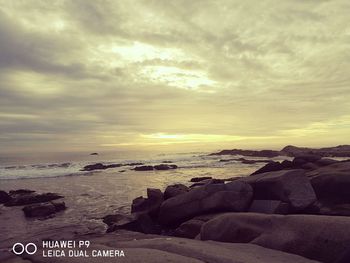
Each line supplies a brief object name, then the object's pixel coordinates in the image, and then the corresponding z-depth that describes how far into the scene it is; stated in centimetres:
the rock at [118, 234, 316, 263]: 634
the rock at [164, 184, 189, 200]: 1660
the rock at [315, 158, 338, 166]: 2269
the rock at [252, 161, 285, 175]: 2256
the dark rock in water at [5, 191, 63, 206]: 2113
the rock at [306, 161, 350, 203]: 1452
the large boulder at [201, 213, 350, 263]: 688
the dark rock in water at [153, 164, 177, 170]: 4926
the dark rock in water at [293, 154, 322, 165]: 2482
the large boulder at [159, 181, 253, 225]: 1304
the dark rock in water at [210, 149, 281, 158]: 8437
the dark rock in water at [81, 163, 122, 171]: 5122
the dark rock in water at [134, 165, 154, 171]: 4809
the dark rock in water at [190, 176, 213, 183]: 3066
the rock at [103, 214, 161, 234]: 1291
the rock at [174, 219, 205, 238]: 1149
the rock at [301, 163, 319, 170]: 2245
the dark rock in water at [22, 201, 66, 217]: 1716
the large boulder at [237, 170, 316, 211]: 1277
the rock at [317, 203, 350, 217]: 1266
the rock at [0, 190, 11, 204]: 2200
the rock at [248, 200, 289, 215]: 1242
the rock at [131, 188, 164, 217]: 1543
